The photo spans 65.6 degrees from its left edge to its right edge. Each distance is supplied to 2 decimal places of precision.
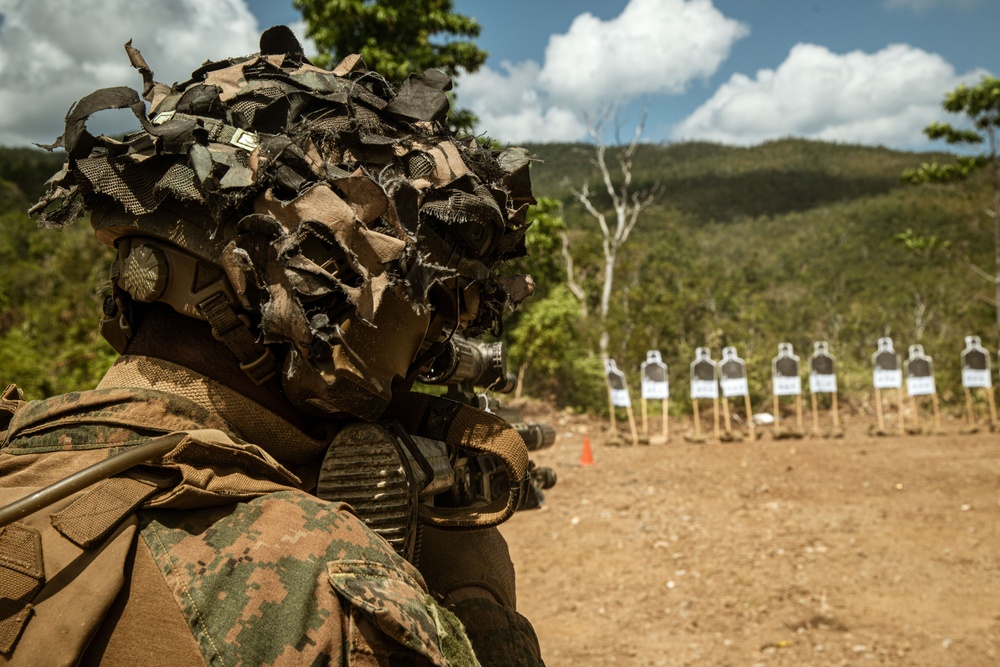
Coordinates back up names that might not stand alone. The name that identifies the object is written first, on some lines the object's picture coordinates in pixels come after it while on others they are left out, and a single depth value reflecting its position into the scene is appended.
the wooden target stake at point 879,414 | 10.72
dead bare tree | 15.54
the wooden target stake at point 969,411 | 10.90
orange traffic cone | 9.01
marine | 0.86
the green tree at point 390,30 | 8.95
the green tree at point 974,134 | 12.27
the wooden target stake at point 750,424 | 10.60
